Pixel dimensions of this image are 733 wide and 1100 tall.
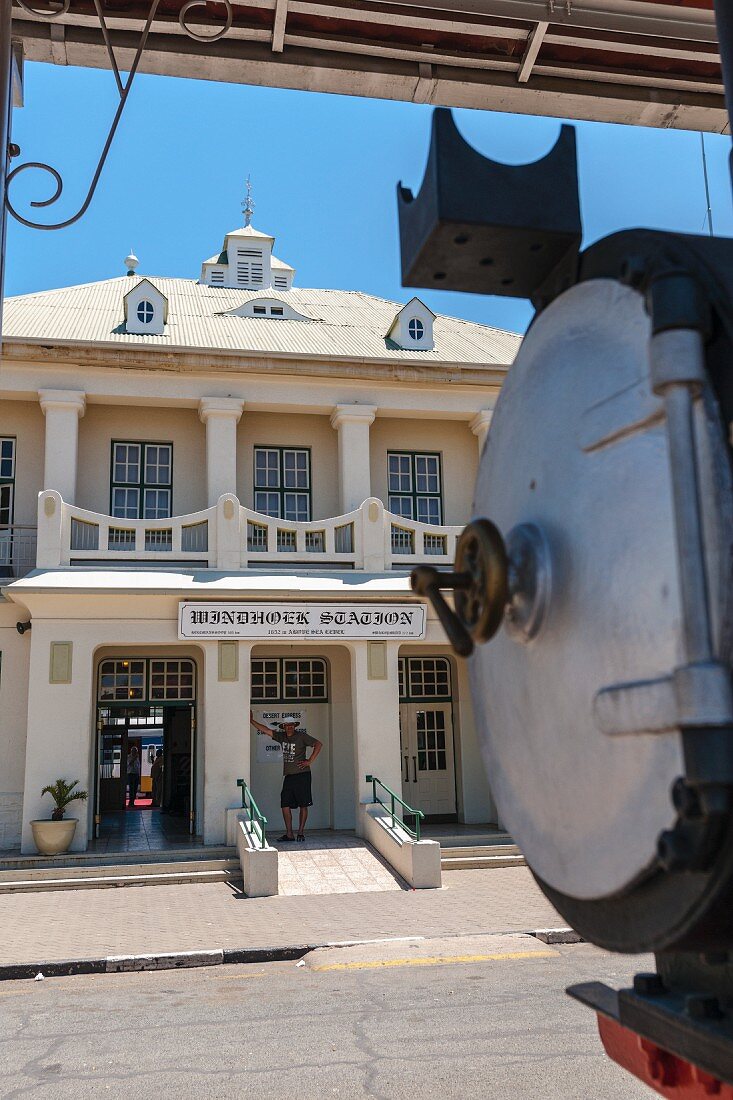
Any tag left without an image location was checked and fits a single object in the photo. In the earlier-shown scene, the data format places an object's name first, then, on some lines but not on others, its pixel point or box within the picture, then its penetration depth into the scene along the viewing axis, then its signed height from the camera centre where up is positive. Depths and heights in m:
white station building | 17.14 +3.59
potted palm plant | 15.85 -1.34
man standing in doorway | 16.61 -0.49
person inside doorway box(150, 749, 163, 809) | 26.44 -1.05
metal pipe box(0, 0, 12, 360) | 2.80 +1.90
